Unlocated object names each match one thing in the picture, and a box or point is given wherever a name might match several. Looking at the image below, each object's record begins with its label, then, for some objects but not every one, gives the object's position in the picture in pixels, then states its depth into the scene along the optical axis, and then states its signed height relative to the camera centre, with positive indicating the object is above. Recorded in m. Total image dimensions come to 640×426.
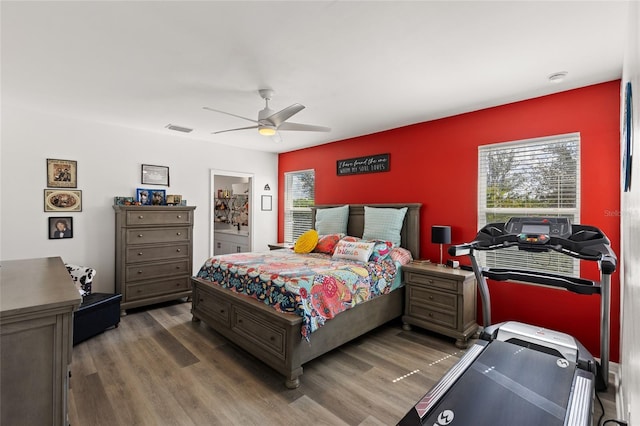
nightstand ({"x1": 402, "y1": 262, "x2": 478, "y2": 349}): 3.20 -1.00
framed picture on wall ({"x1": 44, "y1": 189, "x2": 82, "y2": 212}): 3.86 +0.11
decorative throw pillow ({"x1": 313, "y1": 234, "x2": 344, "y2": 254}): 4.25 -0.47
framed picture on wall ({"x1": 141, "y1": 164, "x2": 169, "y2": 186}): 4.66 +0.54
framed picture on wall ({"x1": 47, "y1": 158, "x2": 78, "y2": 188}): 3.87 +0.46
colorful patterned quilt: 2.64 -0.71
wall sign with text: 4.57 +0.73
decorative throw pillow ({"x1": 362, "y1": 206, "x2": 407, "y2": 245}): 4.11 -0.19
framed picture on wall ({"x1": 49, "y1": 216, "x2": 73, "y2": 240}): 3.89 -0.24
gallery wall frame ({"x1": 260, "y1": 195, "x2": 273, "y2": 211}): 6.15 +0.14
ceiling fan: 2.88 +0.89
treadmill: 1.68 -1.09
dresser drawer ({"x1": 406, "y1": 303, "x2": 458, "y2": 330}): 3.25 -1.18
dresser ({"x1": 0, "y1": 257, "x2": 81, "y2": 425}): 1.21 -0.61
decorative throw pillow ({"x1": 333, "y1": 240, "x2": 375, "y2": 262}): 3.63 -0.50
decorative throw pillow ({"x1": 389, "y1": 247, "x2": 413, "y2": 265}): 3.77 -0.57
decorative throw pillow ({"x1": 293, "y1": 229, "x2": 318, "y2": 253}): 4.38 -0.47
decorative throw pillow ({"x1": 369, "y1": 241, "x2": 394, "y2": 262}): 3.66 -0.50
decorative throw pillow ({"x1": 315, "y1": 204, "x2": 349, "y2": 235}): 4.79 -0.17
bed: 2.52 -1.13
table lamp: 3.53 -0.28
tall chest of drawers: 4.10 -0.63
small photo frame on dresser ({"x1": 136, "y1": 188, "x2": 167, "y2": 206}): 4.55 +0.19
